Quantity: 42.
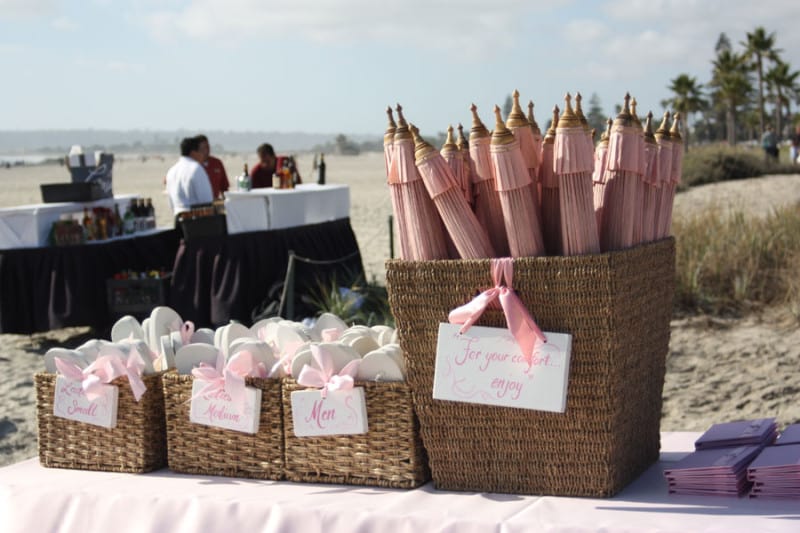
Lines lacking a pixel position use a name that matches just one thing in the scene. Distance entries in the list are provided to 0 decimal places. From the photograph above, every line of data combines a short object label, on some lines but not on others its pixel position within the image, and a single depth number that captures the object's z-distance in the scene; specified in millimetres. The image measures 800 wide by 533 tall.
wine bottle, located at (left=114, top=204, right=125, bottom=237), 7968
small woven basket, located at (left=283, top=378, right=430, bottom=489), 2523
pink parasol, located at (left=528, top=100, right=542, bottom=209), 2463
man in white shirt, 7676
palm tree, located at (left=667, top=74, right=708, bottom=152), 60063
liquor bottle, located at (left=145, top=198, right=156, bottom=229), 8462
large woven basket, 2372
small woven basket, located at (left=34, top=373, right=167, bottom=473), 2703
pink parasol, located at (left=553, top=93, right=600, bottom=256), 2353
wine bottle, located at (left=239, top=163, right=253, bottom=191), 7549
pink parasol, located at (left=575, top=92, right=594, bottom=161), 2354
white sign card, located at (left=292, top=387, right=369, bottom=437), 2523
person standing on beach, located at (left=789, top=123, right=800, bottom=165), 27110
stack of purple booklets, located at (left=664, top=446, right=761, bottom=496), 2411
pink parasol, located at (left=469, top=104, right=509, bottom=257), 2422
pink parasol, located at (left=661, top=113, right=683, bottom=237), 2522
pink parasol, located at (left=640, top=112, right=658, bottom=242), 2479
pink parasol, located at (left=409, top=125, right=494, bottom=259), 2407
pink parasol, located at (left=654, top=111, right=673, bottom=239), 2496
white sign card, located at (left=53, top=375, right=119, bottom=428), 2695
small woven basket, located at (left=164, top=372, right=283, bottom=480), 2609
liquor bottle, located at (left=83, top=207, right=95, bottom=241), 7581
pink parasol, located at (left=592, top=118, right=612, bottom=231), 2486
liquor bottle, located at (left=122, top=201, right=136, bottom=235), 8105
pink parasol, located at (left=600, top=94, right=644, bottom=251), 2403
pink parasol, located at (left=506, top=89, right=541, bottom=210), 2423
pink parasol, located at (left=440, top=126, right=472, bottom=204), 2446
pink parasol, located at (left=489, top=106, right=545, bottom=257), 2367
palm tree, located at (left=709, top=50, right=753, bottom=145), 62177
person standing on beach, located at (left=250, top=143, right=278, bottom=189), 9029
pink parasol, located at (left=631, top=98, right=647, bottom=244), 2419
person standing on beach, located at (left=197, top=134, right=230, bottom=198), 9057
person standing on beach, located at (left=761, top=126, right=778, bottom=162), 25895
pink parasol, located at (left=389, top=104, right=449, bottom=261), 2438
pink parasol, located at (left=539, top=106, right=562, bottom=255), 2459
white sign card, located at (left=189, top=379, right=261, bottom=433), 2597
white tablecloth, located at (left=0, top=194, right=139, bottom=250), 7198
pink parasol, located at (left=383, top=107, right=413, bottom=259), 2470
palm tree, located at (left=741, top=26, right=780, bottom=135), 59808
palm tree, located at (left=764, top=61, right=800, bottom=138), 64400
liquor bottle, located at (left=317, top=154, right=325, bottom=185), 8872
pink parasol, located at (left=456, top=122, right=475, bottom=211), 2462
